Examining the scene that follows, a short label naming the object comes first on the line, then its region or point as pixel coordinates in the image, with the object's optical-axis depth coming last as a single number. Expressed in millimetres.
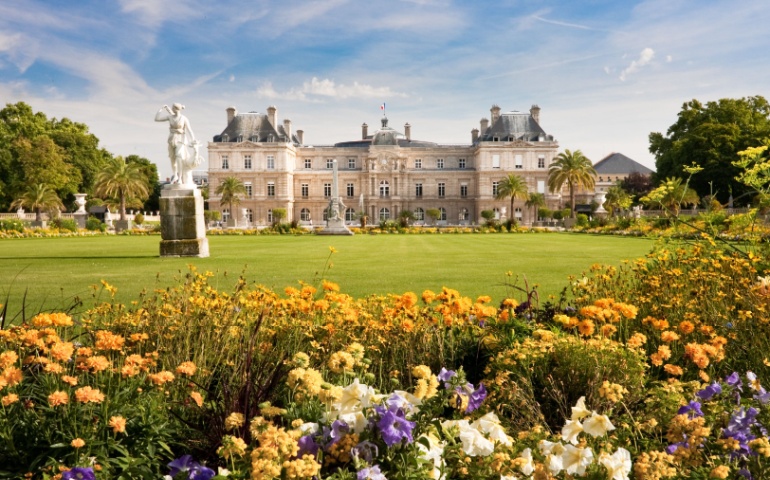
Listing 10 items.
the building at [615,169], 103250
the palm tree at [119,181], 50719
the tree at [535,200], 63031
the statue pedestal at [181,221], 15938
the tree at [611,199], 52828
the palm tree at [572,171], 52969
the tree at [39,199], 46250
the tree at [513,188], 59469
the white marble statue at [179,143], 15914
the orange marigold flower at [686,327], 3897
